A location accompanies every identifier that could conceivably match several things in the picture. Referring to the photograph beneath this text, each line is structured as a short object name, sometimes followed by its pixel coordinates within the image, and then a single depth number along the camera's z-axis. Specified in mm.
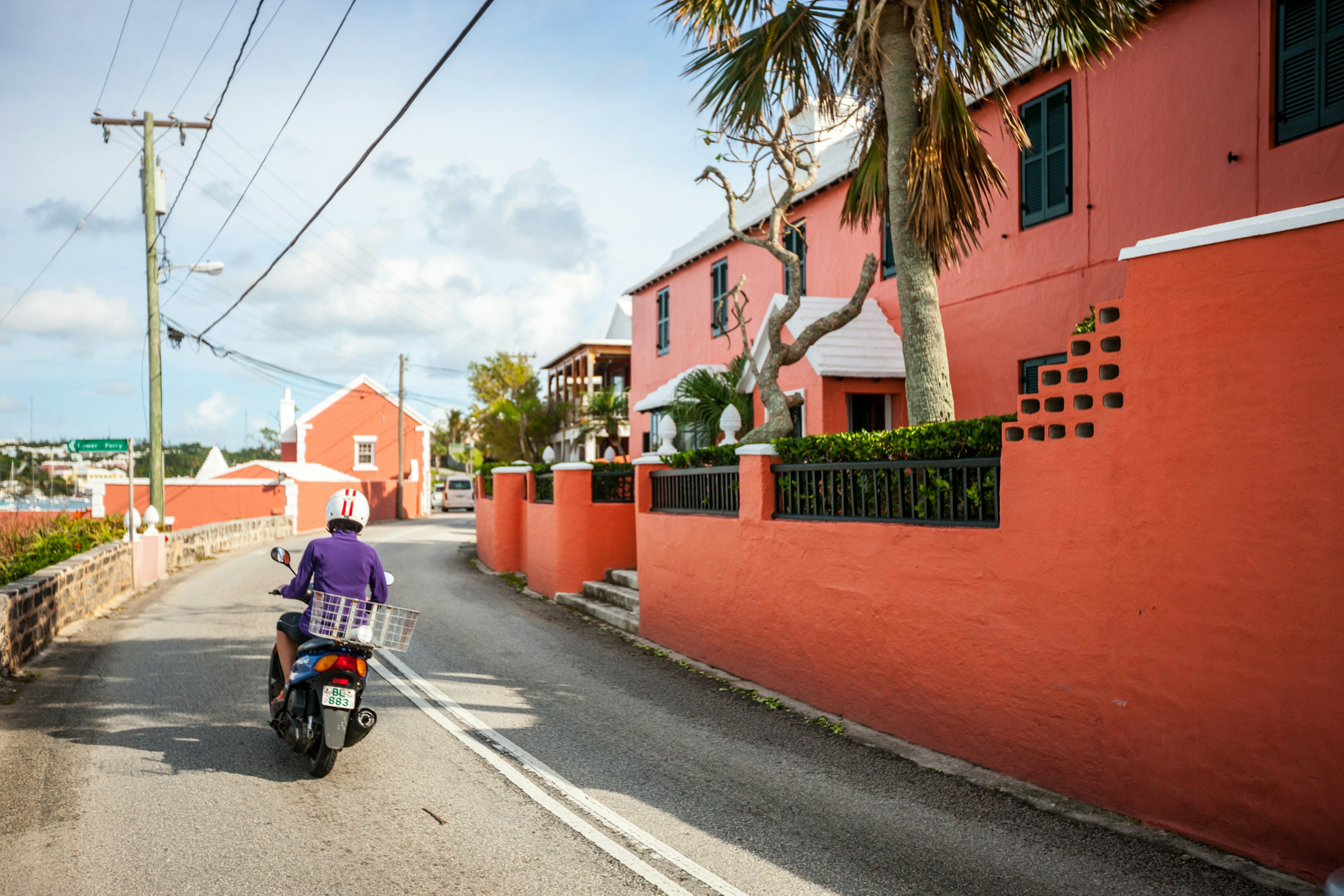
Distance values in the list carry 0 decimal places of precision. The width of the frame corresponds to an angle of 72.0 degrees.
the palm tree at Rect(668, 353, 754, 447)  14305
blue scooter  5691
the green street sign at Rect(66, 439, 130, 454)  16938
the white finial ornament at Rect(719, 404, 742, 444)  11531
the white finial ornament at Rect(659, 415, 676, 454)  12664
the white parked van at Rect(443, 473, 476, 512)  49625
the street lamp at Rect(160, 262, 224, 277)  19359
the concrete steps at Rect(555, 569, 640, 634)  11828
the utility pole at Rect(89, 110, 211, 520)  19844
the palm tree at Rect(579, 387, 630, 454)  29469
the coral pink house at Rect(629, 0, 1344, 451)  8477
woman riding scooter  6121
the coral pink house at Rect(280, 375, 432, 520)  44625
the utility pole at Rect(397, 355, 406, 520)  43219
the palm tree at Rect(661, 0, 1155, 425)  8086
